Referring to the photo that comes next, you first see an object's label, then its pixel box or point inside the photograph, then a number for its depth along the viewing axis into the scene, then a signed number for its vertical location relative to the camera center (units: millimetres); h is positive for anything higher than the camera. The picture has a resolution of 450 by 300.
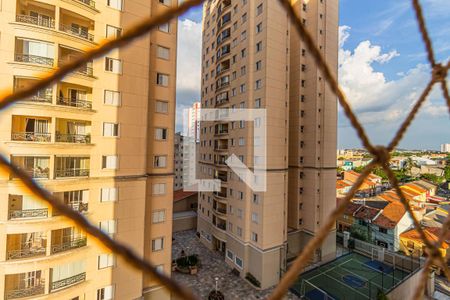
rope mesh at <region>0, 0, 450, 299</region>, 625 +66
